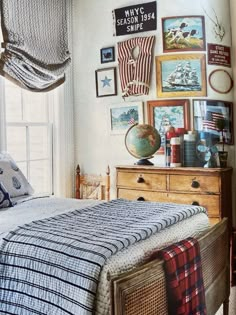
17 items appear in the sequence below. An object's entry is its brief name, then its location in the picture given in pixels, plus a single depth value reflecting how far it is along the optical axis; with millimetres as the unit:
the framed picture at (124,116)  3889
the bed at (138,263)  1417
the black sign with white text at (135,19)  3762
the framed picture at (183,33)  3564
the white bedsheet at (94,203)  1438
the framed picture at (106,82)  4035
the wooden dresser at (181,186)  3141
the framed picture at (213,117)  3547
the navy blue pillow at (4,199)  2589
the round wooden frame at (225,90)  3572
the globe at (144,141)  3578
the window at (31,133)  3676
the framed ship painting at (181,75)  3585
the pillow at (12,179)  2822
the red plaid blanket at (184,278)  1702
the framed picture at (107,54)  4023
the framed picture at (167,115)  3652
